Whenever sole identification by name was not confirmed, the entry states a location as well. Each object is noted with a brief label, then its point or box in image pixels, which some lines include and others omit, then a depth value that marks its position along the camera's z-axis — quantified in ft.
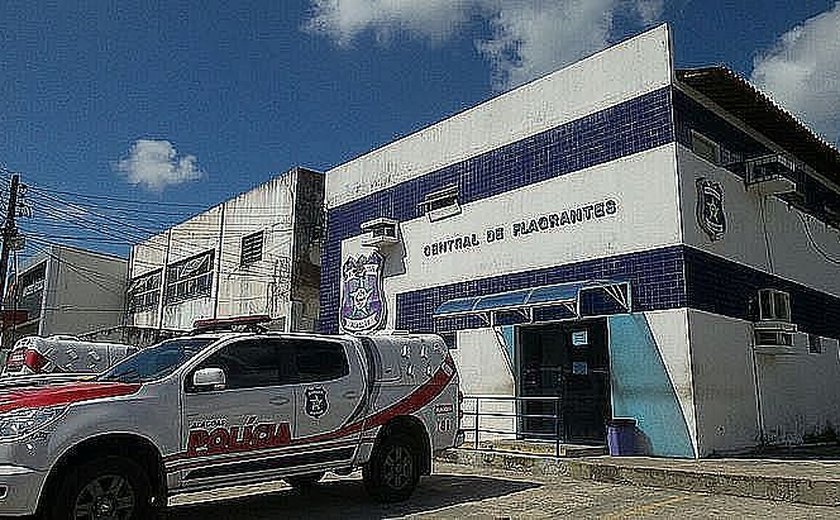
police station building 41.65
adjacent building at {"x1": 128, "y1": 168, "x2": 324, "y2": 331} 77.36
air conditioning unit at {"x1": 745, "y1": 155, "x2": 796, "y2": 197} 47.52
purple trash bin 40.65
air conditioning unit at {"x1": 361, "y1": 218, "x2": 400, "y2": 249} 60.54
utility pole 74.82
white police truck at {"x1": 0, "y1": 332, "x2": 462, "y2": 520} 21.16
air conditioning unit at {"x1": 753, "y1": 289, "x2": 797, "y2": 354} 45.09
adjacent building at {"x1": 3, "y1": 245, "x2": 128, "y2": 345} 119.44
